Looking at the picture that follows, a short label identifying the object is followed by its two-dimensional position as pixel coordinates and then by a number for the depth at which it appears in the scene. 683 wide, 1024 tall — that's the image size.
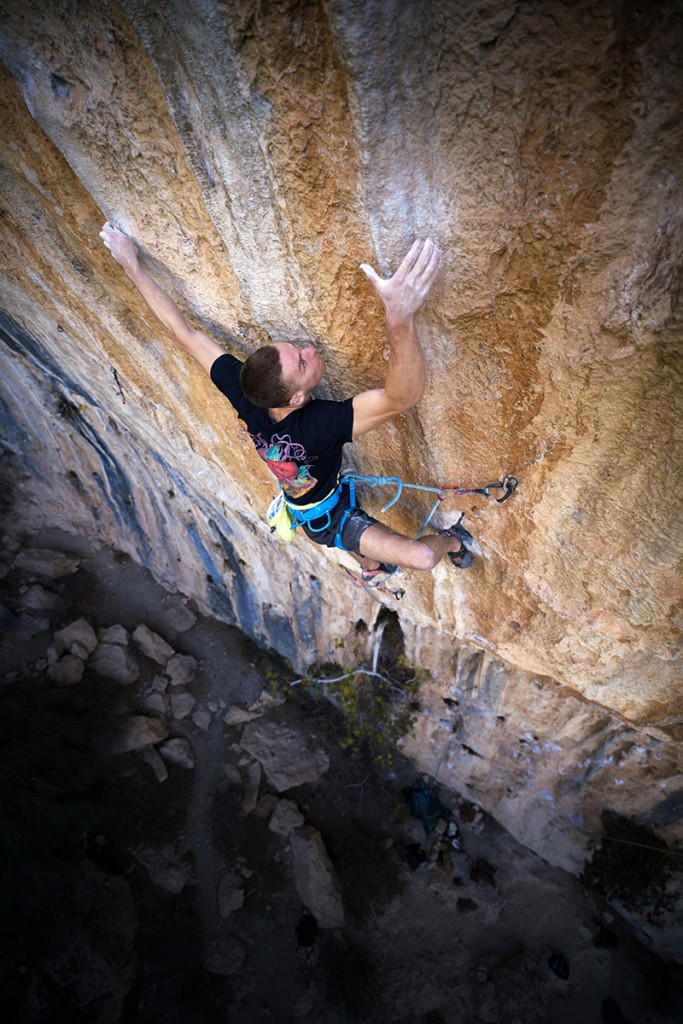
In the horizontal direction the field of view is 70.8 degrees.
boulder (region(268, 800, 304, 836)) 6.07
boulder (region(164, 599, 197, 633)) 7.84
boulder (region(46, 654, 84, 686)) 6.89
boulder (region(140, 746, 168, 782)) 6.39
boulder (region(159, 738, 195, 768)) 6.57
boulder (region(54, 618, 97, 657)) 7.24
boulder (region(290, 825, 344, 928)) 5.66
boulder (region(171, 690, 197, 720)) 6.98
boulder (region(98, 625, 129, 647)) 7.43
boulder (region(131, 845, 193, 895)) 5.78
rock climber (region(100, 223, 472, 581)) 1.63
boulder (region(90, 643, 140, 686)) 7.09
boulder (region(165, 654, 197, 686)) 7.24
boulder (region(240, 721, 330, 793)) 6.41
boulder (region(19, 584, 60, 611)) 7.63
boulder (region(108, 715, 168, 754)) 6.46
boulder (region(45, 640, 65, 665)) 7.06
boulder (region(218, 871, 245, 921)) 5.71
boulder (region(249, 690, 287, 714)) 7.00
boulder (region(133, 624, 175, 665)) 7.42
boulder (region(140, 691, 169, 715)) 6.95
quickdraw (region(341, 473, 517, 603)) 2.30
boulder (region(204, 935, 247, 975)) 5.45
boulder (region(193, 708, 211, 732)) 6.90
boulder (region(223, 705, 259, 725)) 6.89
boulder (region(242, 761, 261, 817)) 6.25
